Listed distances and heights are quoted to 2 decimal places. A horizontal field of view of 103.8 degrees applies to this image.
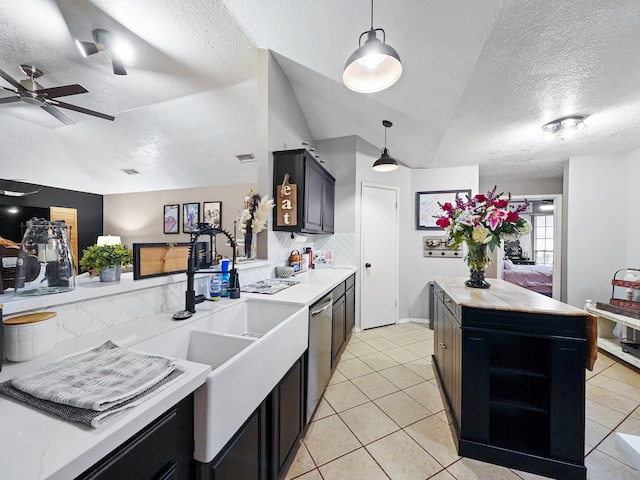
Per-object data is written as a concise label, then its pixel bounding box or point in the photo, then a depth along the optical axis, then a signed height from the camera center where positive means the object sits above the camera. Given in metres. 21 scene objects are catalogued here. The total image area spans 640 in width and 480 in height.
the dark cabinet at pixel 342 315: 2.33 -0.85
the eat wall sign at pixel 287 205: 2.49 +0.31
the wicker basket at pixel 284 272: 2.52 -0.36
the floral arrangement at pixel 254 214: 2.23 +0.20
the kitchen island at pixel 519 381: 1.36 -0.86
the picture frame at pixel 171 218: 5.72 +0.41
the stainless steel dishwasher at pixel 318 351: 1.66 -0.84
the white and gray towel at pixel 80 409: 0.53 -0.39
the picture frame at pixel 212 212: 5.41 +0.52
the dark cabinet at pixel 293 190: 2.50 +0.47
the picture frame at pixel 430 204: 3.91 +0.52
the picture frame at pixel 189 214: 5.55 +0.49
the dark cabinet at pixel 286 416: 1.16 -0.93
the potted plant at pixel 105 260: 1.13 -0.11
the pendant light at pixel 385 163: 2.97 +0.88
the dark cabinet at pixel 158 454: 0.53 -0.53
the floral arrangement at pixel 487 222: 1.84 +0.11
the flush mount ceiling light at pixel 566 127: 2.44 +1.11
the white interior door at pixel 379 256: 3.69 -0.30
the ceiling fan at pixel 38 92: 2.40 +1.40
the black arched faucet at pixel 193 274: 1.29 -0.23
